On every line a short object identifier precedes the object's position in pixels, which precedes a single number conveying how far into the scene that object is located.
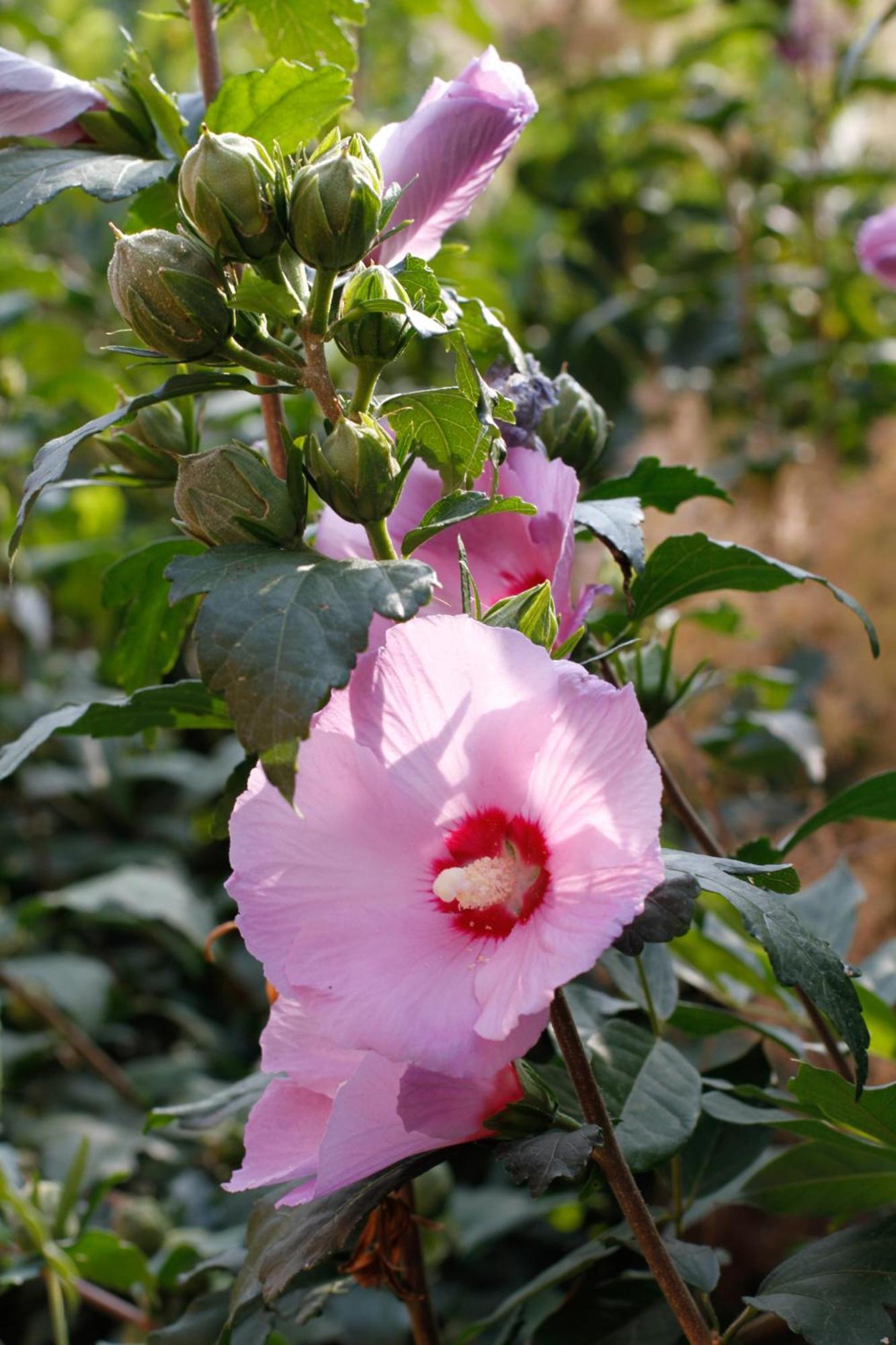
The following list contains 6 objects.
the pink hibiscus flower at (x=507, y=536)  0.66
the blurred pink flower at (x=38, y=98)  0.69
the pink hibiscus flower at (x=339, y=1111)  0.63
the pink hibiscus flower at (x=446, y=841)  0.61
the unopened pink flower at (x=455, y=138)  0.66
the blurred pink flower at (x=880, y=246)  0.98
